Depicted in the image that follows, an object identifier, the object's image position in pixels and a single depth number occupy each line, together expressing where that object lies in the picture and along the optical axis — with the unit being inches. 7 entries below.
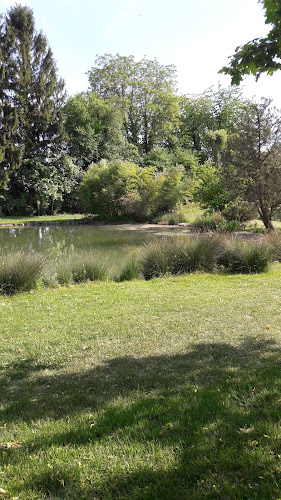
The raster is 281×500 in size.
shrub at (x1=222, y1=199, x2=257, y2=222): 816.9
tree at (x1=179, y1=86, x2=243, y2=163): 1753.2
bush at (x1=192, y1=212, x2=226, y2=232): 791.1
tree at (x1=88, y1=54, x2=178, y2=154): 1568.7
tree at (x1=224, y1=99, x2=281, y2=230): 636.1
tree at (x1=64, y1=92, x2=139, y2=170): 1374.3
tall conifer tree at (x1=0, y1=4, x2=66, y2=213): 1143.0
